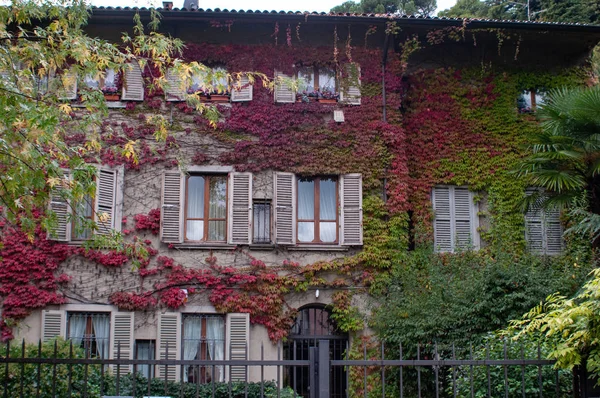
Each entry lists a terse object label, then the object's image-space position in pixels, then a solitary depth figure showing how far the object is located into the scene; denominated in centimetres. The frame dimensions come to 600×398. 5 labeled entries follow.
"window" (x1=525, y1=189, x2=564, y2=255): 1708
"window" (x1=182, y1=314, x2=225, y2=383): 1579
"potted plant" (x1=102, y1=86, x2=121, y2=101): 1678
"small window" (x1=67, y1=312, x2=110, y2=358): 1566
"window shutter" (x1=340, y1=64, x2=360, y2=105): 1702
